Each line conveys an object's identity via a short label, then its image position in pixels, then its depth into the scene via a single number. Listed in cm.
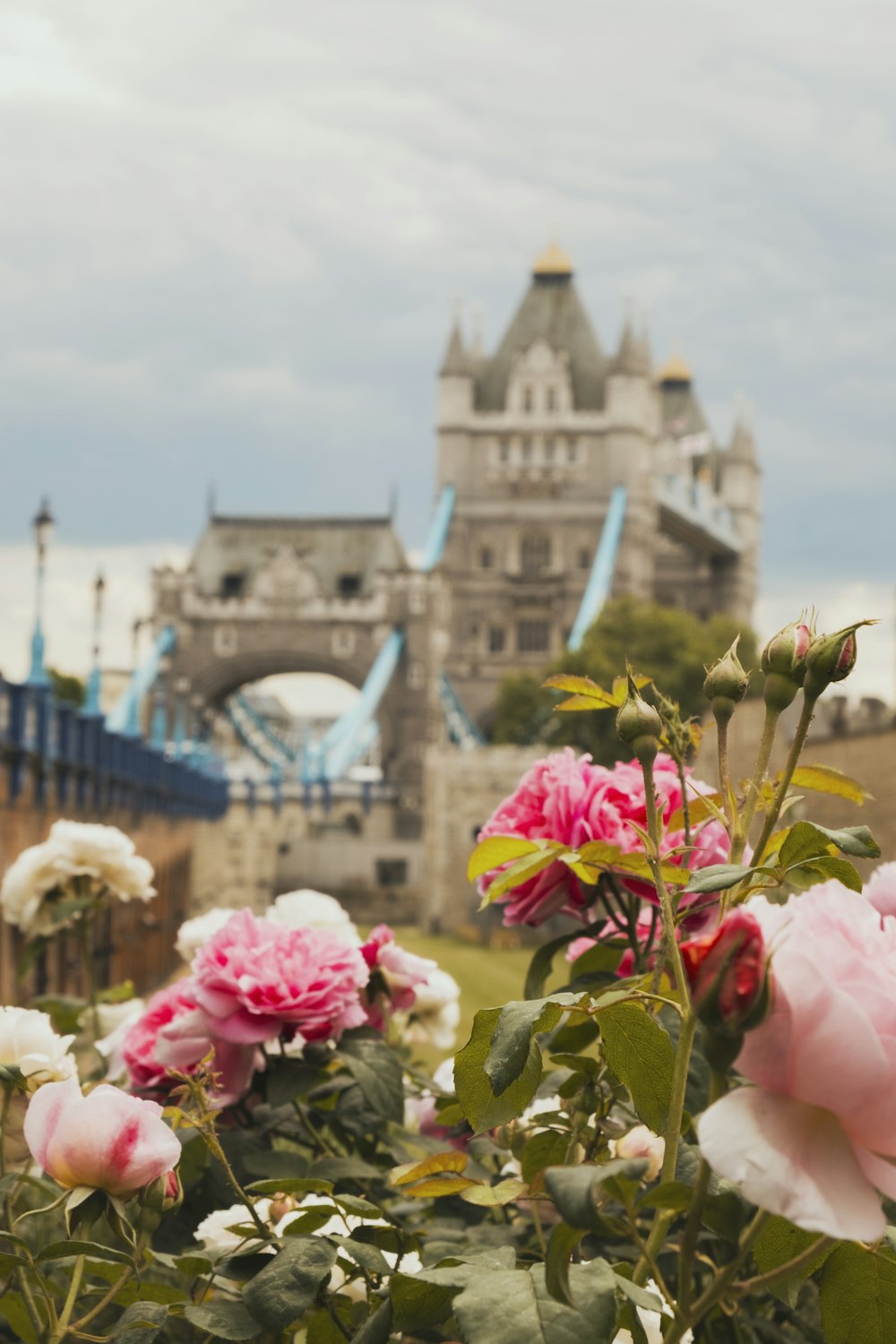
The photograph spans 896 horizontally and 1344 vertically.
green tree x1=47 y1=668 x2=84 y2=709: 7374
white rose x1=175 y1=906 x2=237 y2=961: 254
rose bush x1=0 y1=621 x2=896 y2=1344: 107
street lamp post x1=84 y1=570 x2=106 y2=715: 2002
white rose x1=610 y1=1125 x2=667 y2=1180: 188
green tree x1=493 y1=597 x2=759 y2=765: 5028
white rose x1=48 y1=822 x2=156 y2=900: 291
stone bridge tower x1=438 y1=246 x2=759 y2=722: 6538
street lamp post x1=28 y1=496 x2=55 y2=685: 1489
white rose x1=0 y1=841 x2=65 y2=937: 291
